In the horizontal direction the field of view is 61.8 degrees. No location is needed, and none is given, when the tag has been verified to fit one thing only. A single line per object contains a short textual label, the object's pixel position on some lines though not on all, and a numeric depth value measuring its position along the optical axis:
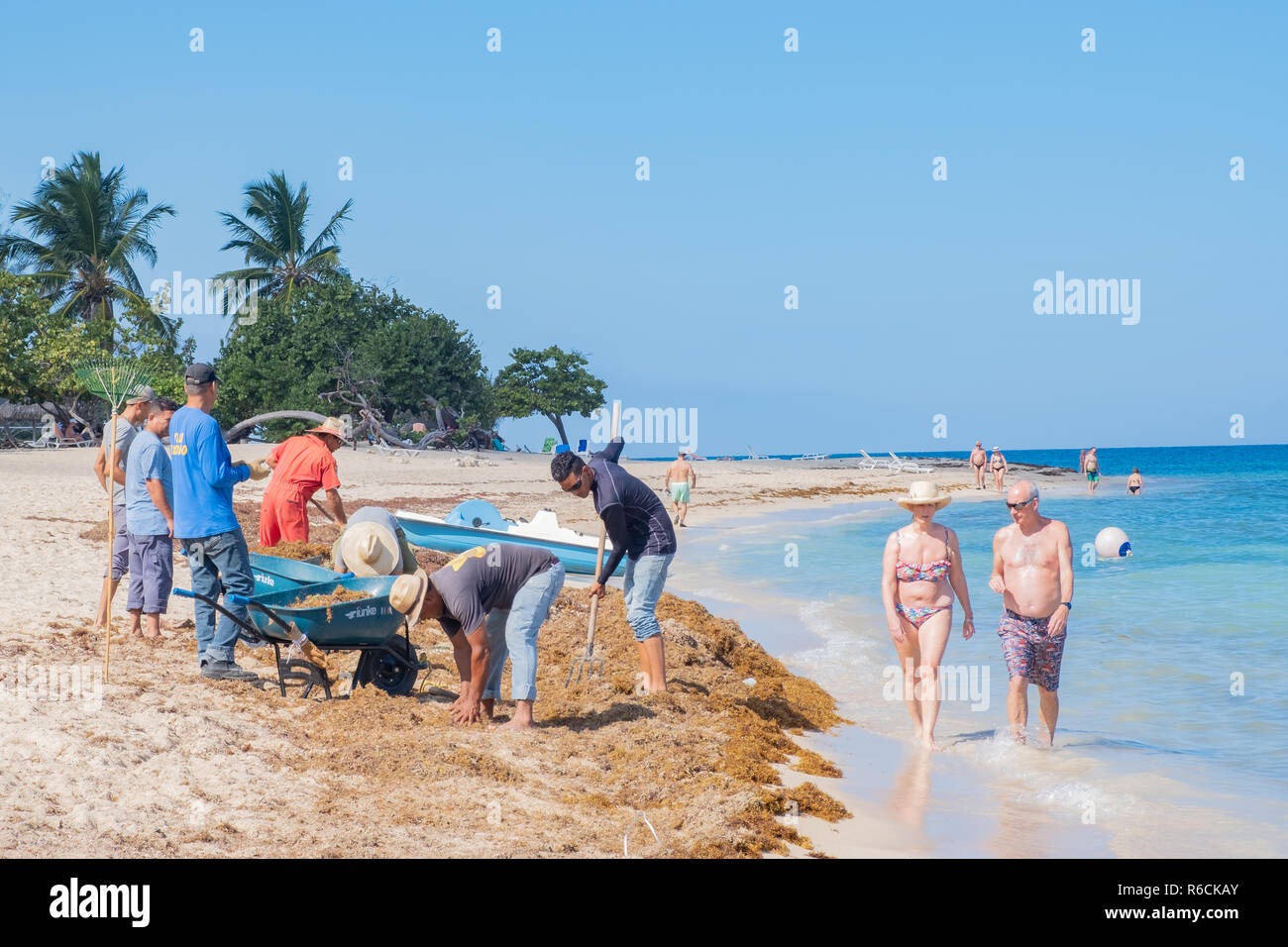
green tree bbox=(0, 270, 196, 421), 35.19
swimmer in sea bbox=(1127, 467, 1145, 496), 42.95
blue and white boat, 14.10
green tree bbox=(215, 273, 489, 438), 42.56
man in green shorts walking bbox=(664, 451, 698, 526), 22.77
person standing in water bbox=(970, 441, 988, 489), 44.75
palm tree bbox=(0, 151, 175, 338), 42.34
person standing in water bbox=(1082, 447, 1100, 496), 44.34
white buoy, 19.83
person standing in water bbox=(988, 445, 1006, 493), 43.31
